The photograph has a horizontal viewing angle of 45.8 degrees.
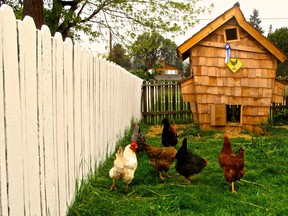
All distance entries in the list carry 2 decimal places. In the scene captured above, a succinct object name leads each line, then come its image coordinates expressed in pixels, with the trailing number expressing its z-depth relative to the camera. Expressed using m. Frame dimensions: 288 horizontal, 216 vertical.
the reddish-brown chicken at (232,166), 4.47
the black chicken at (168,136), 7.07
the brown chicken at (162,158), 5.08
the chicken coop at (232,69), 9.72
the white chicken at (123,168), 4.33
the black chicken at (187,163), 4.81
